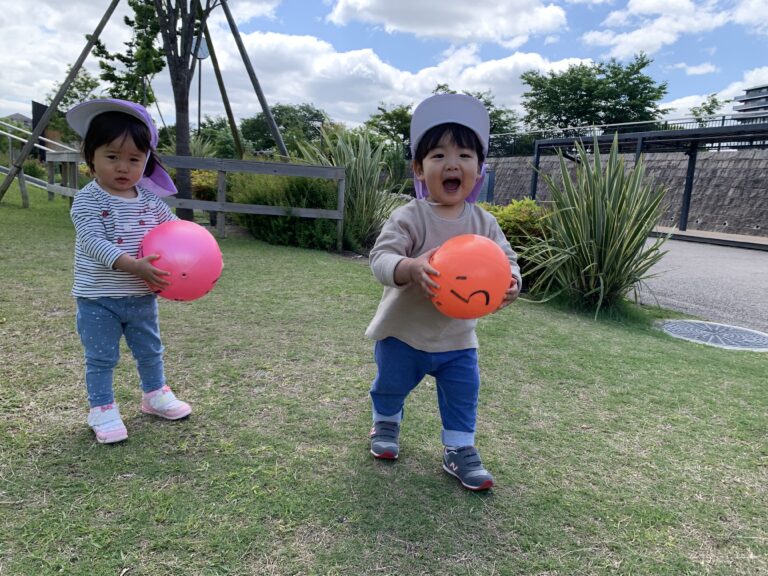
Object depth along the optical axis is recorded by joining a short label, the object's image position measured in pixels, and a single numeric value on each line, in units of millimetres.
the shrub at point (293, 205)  8031
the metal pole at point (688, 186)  17375
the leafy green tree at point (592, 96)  37156
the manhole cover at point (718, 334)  4562
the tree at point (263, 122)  45456
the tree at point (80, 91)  28016
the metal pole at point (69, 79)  8516
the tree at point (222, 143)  16659
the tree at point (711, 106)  37406
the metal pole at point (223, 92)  10203
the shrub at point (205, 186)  11359
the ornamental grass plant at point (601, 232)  5293
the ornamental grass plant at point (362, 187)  8430
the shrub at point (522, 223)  6172
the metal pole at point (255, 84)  9867
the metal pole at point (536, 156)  19047
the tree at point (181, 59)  8781
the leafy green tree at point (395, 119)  39562
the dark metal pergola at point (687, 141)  15125
